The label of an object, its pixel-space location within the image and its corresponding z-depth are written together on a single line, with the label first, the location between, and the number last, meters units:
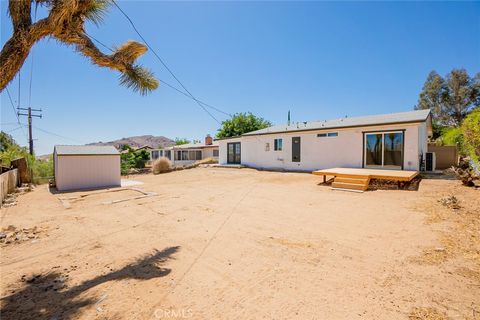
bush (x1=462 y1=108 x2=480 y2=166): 7.75
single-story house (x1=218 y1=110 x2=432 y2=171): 11.36
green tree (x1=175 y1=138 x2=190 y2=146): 50.18
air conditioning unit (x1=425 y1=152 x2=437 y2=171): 12.29
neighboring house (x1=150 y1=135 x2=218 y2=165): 31.94
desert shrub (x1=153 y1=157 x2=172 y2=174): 21.05
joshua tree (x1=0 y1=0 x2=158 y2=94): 2.98
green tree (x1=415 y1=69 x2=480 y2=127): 29.33
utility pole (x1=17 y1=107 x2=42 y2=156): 22.68
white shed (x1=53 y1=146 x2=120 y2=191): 11.43
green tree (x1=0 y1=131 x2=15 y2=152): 26.90
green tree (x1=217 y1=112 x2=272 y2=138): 35.28
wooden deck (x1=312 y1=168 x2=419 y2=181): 8.80
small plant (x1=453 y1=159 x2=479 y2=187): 8.34
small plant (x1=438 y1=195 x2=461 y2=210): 5.90
